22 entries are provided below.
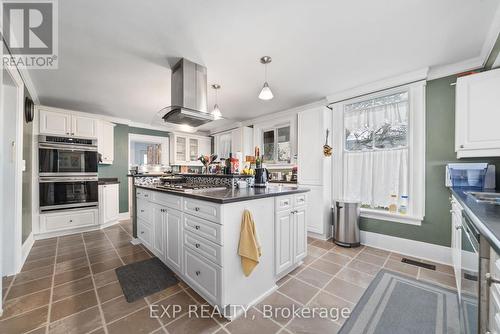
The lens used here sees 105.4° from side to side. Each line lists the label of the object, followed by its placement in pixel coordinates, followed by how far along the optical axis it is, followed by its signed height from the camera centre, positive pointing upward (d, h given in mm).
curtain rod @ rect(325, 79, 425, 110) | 2594 +1128
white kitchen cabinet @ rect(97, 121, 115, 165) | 3950 +528
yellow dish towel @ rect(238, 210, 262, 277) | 1492 -632
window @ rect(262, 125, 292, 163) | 4264 +495
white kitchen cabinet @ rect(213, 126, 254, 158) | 4840 +666
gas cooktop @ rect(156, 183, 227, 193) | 2000 -253
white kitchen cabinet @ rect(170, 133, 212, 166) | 5402 +526
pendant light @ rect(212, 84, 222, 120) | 2593 +785
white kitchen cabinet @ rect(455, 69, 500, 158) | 1902 +531
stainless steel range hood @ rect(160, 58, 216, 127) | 2277 +895
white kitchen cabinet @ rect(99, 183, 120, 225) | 3841 -780
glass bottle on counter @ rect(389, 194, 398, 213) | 2756 -556
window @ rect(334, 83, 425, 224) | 2582 +200
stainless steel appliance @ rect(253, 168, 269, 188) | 2361 -152
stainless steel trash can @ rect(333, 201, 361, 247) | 2893 -901
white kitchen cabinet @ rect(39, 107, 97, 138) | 3324 +775
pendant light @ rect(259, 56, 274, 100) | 2254 +901
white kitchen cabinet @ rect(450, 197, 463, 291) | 1570 -662
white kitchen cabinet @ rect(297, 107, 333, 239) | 3217 -21
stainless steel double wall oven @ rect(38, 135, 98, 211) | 3266 -119
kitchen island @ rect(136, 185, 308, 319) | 1465 -682
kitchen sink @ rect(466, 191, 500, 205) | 1521 -269
